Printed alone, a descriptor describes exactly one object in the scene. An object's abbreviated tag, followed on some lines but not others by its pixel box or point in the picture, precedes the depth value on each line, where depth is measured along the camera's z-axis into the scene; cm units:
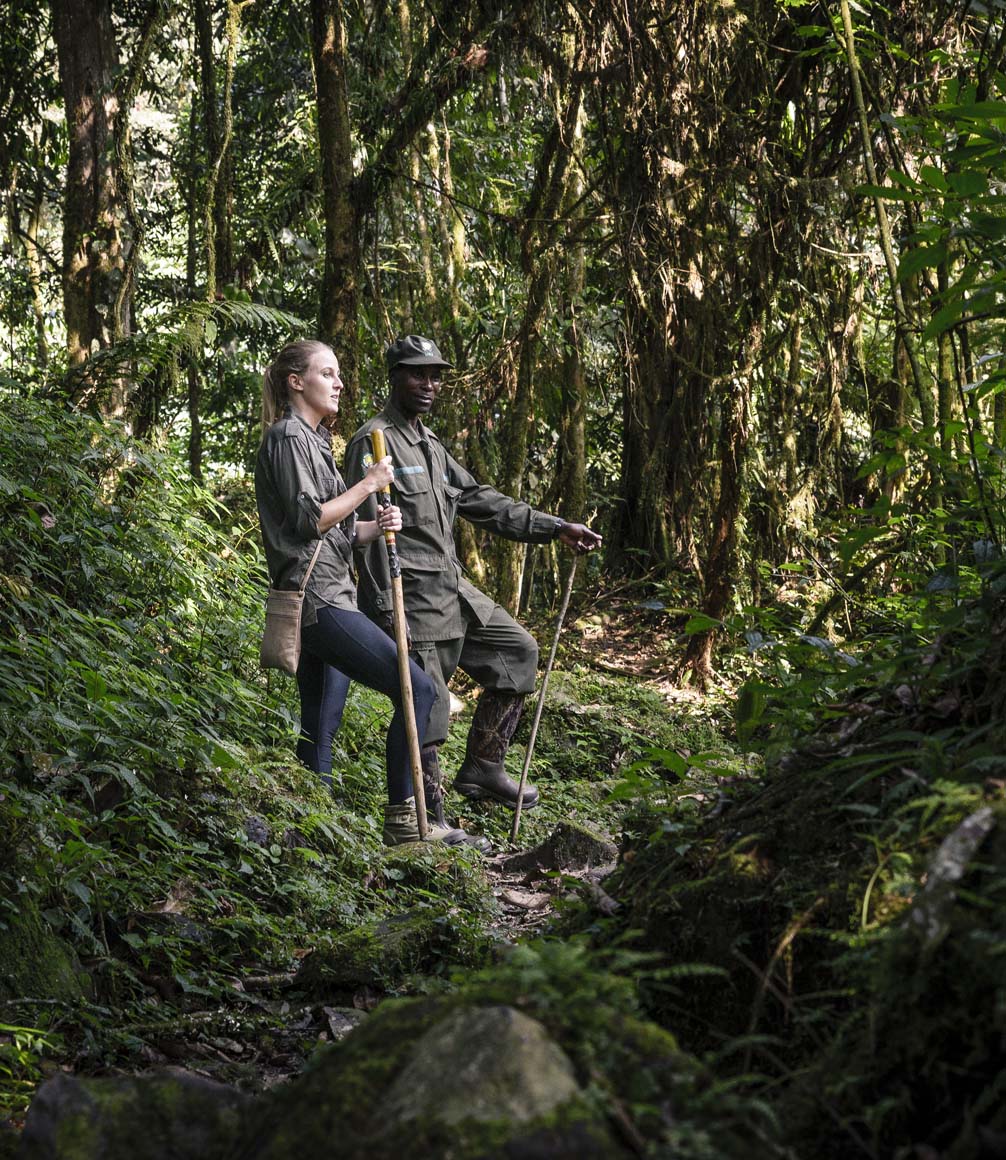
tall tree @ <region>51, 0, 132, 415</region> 1038
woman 575
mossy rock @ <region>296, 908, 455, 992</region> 398
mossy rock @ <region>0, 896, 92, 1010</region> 343
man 652
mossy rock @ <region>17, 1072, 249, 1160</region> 195
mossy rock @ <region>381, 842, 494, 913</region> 523
